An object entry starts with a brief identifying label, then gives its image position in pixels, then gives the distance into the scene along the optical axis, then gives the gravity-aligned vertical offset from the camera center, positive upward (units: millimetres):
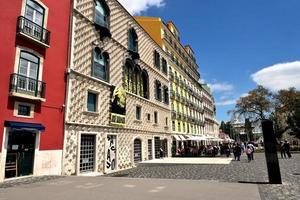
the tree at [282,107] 50719 +7500
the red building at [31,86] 11820 +3225
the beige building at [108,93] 16219 +4358
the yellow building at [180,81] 38153 +11701
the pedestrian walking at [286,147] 27288 -294
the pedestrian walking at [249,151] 24414 -608
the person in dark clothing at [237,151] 25891 -564
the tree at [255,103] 53375 +8736
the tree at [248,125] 54959 +4316
